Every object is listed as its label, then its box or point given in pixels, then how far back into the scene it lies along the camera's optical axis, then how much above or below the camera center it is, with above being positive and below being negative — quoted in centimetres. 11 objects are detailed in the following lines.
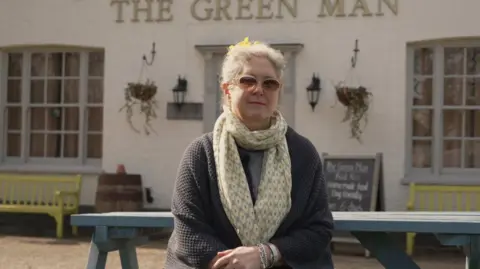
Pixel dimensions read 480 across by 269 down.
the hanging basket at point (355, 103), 877 +39
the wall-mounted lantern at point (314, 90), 905 +54
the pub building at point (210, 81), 898 +66
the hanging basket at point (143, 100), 949 +40
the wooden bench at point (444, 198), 859 -62
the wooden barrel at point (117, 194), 914 -70
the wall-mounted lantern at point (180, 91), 948 +51
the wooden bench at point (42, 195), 936 -79
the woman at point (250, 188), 308 -20
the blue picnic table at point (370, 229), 404 -49
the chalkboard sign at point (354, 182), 841 -46
